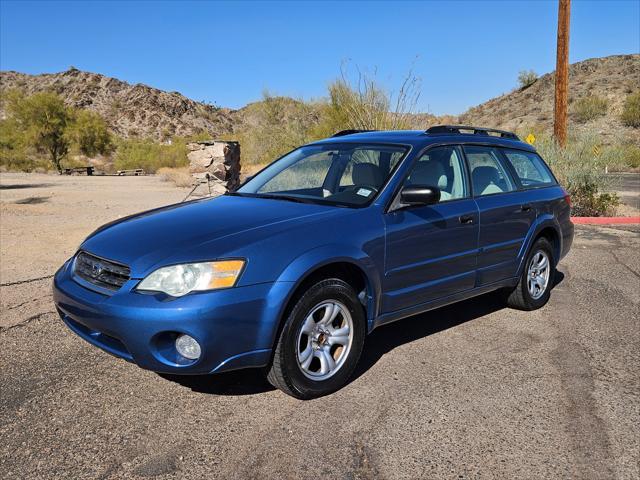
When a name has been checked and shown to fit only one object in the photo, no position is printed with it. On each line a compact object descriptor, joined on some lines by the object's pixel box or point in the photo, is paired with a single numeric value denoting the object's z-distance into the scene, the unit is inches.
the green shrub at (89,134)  1947.6
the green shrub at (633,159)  1400.5
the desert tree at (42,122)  1867.6
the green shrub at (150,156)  1729.8
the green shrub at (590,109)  2062.0
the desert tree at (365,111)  653.9
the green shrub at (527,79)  2741.1
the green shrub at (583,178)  538.3
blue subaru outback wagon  135.9
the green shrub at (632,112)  1919.3
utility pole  645.3
